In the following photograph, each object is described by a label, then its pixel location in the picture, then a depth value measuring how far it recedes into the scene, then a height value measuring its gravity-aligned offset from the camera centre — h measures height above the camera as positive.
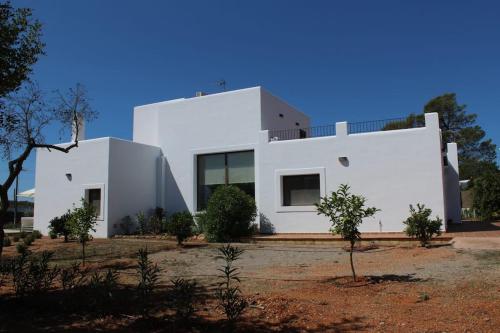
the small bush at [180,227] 14.32 -0.45
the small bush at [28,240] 15.35 -0.93
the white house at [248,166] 15.05 +1.94
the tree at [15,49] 6.89 +2.87
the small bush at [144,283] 5.86 -0.96
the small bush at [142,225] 18.19 -0.47
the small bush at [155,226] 18.12 -0.51
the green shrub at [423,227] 12.32 -0.46
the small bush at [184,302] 5.37 -1.14
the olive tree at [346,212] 7.76 +0.00
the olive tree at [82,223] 11.40 -0.22
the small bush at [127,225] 18.22 -0.46
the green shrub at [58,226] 16.81 -0.43
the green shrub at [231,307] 5.17 -1.17
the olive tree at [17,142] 8.12 +1.71
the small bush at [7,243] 15.78 -1.02
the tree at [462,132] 38.06 +7.17
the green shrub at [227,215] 15.54 -0.06
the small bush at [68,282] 7.00 -1.13
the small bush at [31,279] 6.93 -1.06
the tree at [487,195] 21.52 +0.80
